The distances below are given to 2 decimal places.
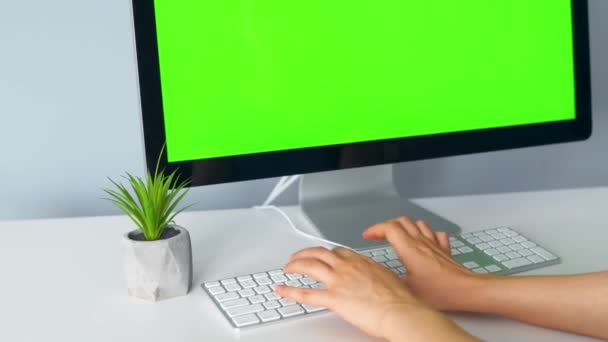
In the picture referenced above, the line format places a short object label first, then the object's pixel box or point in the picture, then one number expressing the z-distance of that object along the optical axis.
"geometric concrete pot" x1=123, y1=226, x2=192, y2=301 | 1.29
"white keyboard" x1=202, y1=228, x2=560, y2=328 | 1.26
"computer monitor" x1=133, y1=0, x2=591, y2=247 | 1.35
